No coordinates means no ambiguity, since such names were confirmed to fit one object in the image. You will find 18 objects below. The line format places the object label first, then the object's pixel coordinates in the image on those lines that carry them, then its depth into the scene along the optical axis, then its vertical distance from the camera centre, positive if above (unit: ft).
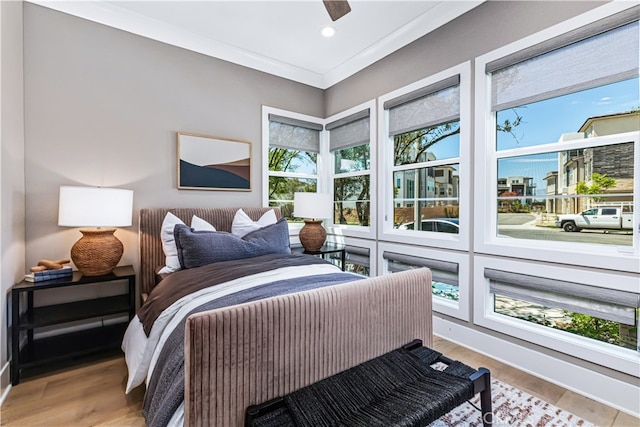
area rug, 5.33 -3.73
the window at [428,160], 8.45 +1.63
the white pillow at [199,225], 8.93 -0.41
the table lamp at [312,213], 11.23 -0.07
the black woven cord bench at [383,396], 3.55 -2.42
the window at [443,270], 8.38 -1.78
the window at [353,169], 11.37 +1.72
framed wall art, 9.95 +1.68
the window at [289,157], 12.06 +2.28
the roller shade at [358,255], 11.43 -1.72
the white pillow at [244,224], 9.30 -0.40
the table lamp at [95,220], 7.16 -0.21
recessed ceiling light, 9.40 +5.67
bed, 3.51 -1.71
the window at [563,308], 5.82 -2.15
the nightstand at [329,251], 11.31 -1.51
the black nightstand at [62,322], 6.48 -2.51
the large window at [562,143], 5.87 +1.51
